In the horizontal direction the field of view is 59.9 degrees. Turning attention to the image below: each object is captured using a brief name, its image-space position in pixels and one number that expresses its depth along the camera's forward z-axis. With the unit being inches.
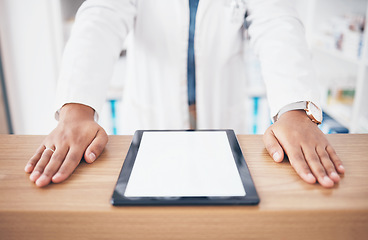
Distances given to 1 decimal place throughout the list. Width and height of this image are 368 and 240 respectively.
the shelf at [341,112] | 79.8
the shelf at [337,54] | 71.5
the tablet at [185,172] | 18.1
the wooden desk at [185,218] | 17.6
